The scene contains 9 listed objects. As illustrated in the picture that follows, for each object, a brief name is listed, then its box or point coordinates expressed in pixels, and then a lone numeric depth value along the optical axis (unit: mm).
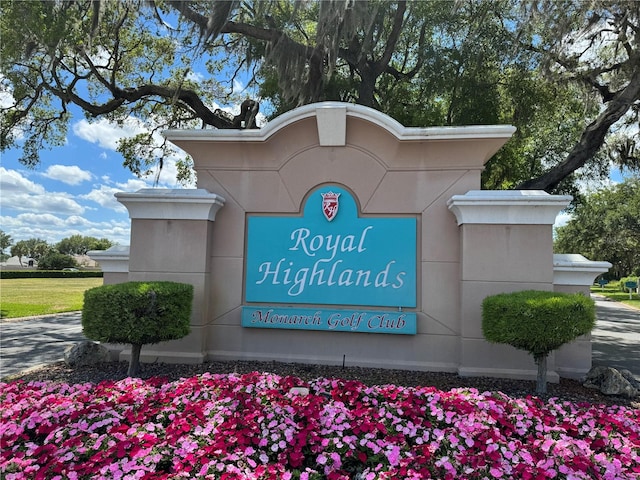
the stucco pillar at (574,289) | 5914
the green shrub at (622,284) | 36022
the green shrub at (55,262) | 68938
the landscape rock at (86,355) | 6438
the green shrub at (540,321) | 4820
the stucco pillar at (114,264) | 6887
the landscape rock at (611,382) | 5266
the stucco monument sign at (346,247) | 5980
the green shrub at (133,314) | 5285
